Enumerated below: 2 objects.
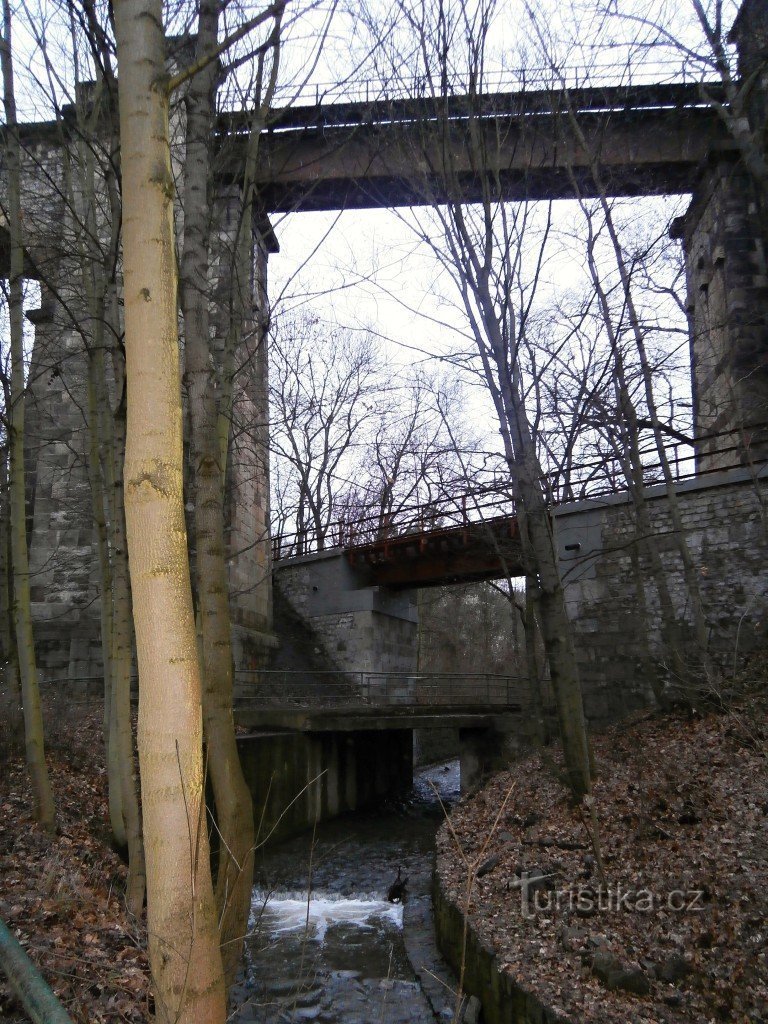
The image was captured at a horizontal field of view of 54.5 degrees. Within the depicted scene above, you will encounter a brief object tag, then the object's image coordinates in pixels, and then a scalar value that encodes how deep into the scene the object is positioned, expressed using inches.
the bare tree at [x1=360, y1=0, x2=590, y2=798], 366.0
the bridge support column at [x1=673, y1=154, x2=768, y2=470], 598.2
